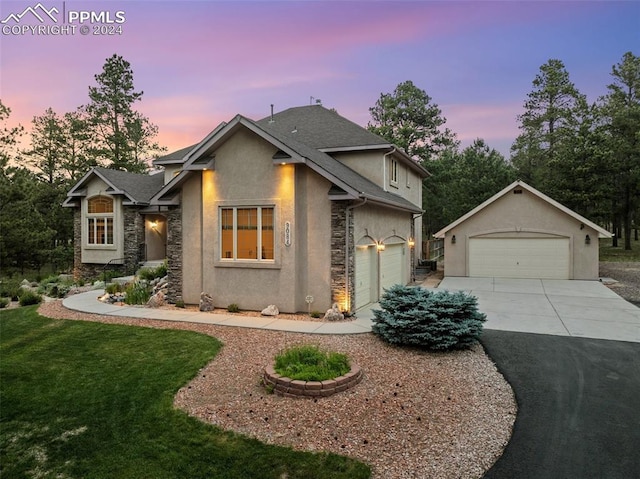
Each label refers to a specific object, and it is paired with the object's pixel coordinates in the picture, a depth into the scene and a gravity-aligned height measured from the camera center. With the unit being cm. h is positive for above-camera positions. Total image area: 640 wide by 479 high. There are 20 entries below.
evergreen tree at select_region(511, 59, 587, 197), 3572 +1156
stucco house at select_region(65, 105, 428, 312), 1078 +34
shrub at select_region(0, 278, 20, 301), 1513 -209
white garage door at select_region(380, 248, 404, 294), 1388 -111
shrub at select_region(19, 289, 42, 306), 1362 -214
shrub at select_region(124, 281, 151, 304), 1273 -188
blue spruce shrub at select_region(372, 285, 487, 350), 761 -174
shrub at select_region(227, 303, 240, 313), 1143 -210
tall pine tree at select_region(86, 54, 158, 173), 3316 +1077
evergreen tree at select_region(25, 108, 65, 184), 3156 +775
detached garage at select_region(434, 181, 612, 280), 1809 -23
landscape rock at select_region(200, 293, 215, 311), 1161 -197
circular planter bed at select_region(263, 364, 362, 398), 556 -219
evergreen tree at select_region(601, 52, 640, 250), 2862 +781
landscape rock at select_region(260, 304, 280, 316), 1088 -209
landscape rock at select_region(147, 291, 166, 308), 1230 -201
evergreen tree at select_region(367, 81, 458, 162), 3662 +1103
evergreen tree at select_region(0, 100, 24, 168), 2152 +590
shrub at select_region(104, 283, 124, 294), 1365 -180
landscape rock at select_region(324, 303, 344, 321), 1030 -209
